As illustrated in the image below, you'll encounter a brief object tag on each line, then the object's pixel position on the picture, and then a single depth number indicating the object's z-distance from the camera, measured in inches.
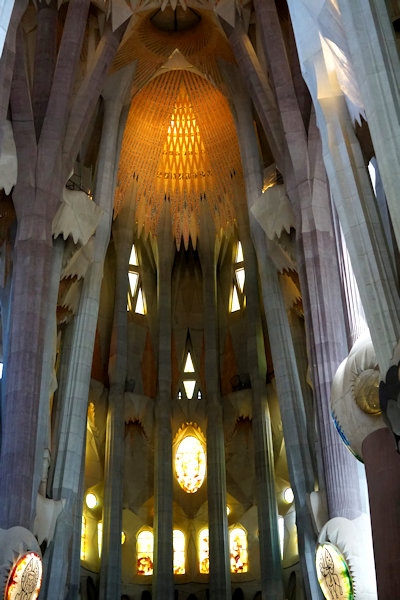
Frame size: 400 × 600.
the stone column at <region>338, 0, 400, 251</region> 405.1
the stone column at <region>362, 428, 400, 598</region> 432.5
